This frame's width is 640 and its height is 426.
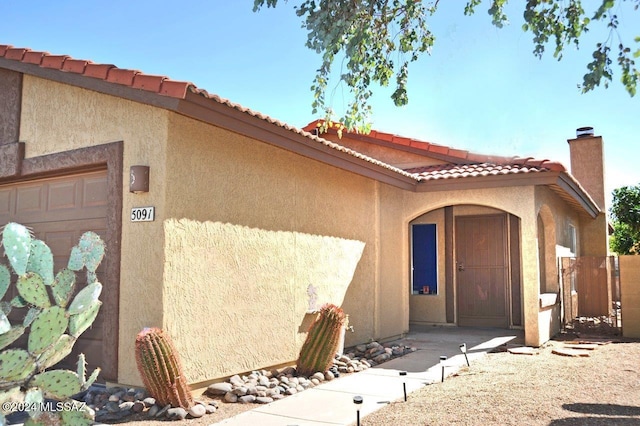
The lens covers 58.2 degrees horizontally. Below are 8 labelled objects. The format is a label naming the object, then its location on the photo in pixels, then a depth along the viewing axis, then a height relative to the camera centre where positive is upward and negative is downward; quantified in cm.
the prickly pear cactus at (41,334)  310 -35
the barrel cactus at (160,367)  537 -92
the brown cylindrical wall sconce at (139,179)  610 +95
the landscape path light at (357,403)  482 -113
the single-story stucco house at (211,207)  615 +81
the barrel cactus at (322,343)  731 -94
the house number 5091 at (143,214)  609 +59
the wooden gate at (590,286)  1170 -38
